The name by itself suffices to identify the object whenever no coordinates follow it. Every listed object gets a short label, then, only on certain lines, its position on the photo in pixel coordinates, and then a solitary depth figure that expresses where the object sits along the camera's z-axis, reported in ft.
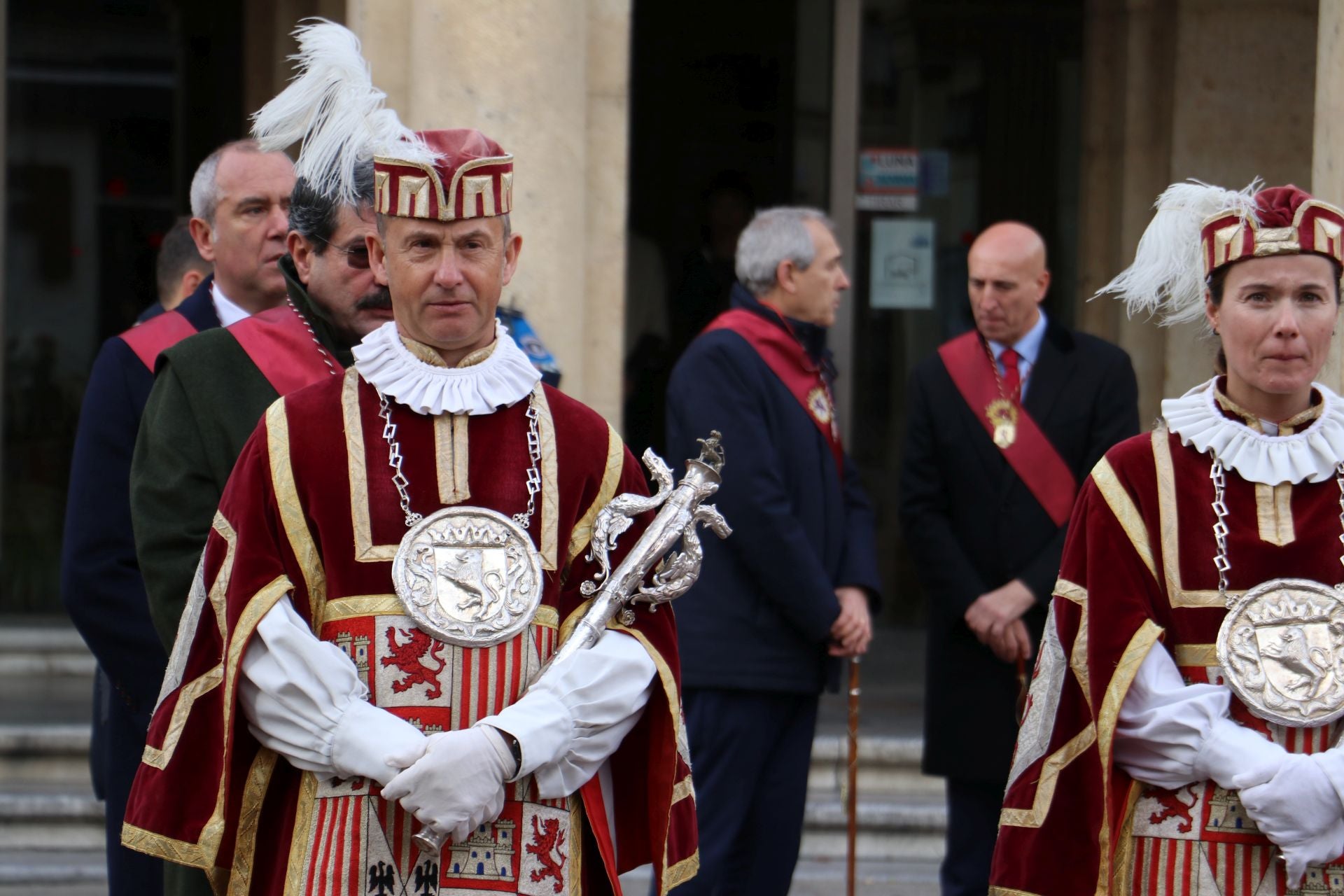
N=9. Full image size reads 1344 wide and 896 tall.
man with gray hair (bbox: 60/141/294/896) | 27.91
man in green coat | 24.78
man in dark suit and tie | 36.87
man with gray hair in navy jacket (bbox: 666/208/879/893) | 35.49
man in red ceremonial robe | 20.33
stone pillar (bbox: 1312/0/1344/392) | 40.86
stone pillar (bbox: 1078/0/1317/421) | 52.82
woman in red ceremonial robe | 21.54
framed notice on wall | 61.93
